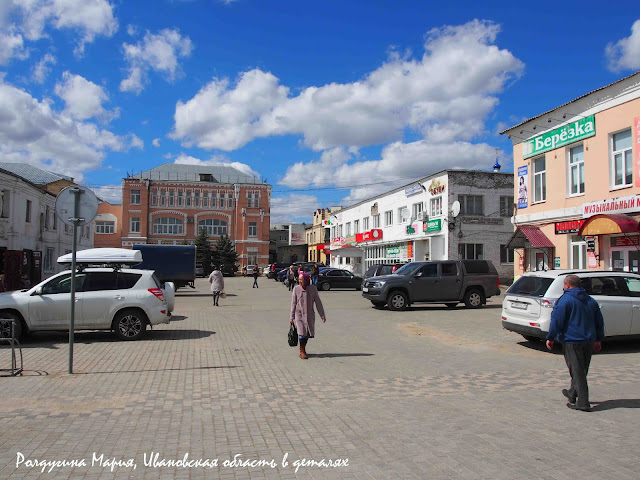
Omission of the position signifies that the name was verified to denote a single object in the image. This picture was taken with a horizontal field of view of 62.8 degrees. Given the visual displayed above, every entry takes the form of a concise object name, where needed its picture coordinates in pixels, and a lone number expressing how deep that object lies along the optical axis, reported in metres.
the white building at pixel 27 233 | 26.94
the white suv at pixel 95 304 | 11.45
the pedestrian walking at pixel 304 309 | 9.70
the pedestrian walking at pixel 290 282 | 31.54
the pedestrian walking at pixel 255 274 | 38.63
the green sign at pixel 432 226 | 34.78
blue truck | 30.50
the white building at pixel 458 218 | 34.16
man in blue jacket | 6.43
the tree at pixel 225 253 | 70.00
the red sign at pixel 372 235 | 46.03
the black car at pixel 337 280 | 35.22
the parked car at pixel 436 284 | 19.84
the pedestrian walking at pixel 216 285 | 22.69
